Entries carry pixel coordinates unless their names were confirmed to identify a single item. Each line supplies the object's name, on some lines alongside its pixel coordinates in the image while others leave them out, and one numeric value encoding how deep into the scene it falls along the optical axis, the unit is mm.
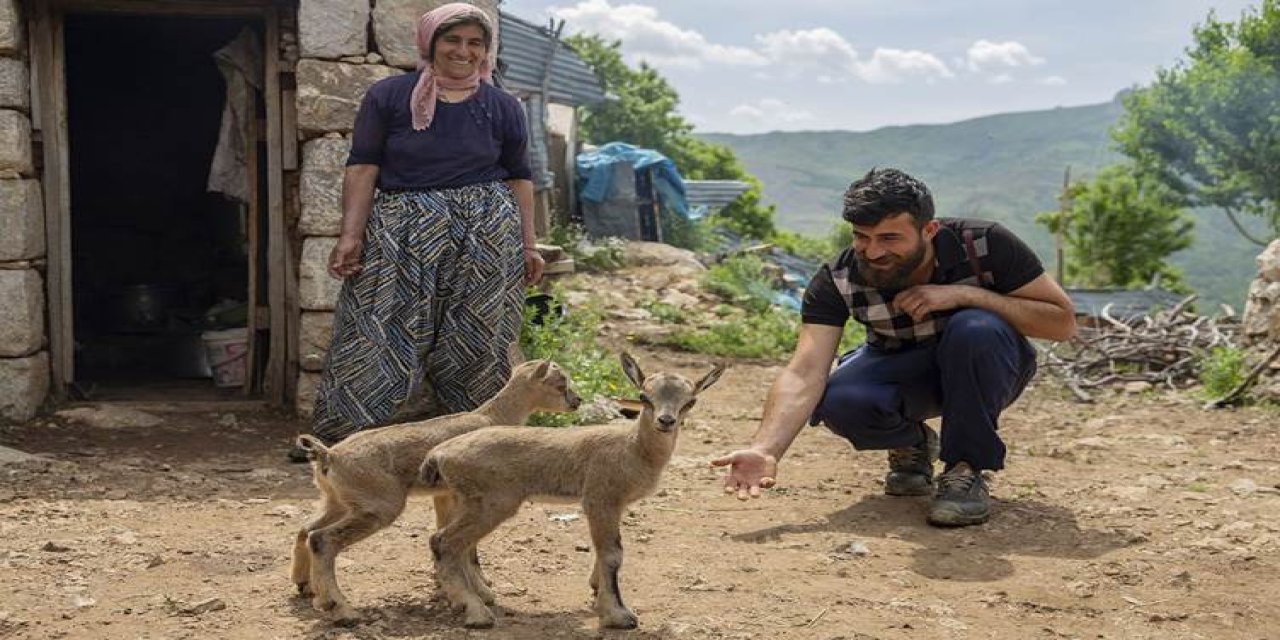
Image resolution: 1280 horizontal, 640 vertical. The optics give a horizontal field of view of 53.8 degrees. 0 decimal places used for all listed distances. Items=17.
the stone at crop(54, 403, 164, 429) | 7246
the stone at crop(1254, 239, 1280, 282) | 10203
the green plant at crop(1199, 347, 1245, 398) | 9242
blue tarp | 19047
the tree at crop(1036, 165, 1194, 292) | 34188
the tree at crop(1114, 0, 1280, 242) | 28453
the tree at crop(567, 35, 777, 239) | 33812
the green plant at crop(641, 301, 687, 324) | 12453
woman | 5715
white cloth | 7758
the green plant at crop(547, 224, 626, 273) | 15000
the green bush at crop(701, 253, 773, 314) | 13438
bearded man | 4859
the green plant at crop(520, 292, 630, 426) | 7499
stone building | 6945
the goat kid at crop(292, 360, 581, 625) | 3789
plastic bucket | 8445
